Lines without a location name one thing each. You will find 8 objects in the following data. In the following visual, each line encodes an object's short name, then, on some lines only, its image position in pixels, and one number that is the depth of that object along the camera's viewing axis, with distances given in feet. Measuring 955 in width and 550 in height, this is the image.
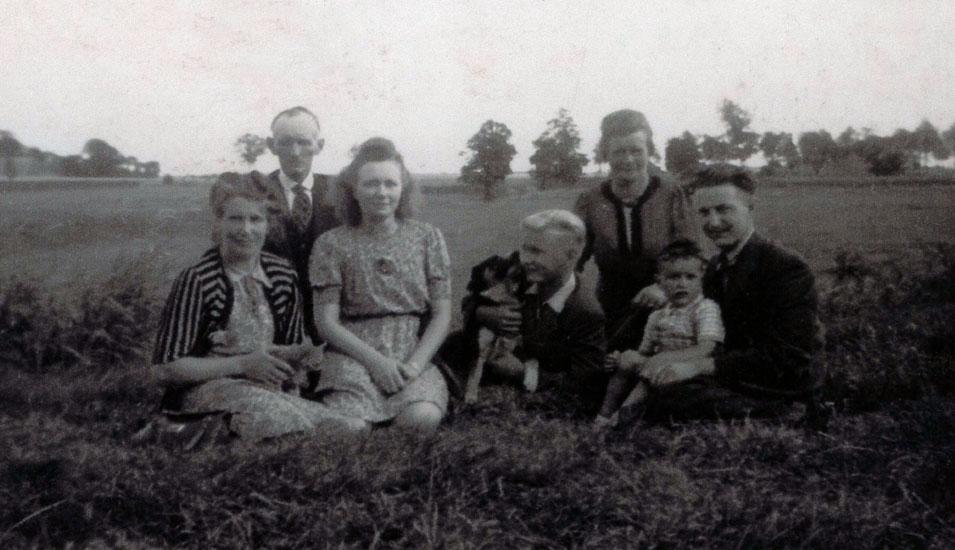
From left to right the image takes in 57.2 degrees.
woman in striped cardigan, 12.52
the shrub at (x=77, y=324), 18.58
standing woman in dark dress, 15.02
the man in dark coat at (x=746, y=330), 13.06
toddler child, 13.42
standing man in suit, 14.78
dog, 14.85
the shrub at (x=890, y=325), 15.14
